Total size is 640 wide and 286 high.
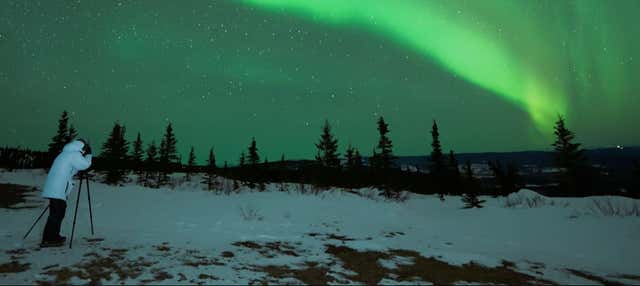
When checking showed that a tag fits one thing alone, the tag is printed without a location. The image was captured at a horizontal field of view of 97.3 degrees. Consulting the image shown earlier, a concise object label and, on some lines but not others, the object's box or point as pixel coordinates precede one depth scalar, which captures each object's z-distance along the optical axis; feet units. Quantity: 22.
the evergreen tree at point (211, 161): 215.92
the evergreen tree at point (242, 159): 220.21
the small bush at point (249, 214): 27.99
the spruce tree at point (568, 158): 111.75
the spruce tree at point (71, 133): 143.38
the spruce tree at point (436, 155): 134.82
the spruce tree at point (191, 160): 220.53
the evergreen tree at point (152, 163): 168.35
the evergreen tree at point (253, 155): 169.48
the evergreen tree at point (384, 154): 138.42
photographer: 16.63
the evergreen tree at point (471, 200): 54.13
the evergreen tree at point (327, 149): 148.83
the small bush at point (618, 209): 29.27
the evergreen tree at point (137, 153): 173.96
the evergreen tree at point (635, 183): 121.90
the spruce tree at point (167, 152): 168.55
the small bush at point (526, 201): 40.18
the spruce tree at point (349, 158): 189.63
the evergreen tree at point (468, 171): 168.80
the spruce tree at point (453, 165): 140.26
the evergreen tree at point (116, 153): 135.44
